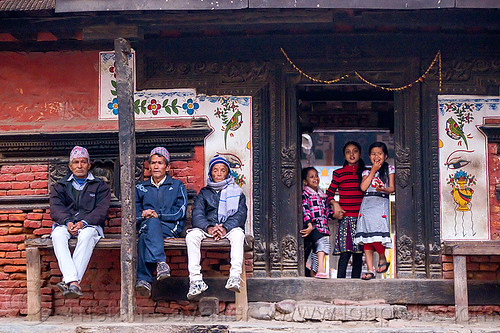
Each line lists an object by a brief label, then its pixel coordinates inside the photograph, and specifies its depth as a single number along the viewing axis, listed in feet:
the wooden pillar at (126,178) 25.43
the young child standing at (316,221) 30.22
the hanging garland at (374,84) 29.43
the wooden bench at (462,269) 26.27
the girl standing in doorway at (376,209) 28.94
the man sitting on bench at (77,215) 25.95
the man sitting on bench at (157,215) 26.07
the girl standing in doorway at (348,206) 30.27
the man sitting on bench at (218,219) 25.82
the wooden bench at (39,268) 26.66
